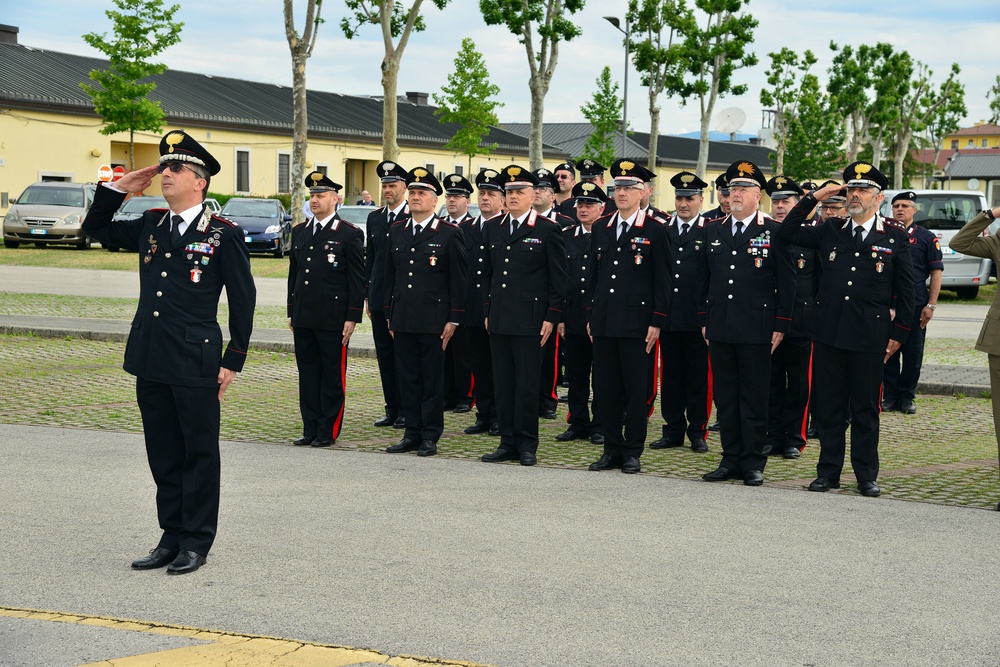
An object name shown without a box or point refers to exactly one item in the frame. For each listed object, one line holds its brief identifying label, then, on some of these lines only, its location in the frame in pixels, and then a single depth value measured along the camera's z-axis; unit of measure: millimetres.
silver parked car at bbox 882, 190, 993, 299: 25578
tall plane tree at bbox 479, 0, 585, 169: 35938
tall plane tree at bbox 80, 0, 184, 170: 42344
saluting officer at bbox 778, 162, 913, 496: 8453
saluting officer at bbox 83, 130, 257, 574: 6199
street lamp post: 45625
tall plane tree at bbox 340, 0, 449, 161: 33000
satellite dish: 51516
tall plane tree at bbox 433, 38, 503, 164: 57438
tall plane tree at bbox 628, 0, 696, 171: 44969
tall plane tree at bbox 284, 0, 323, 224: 30078
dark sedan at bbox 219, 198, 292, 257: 33750
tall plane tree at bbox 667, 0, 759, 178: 45812
